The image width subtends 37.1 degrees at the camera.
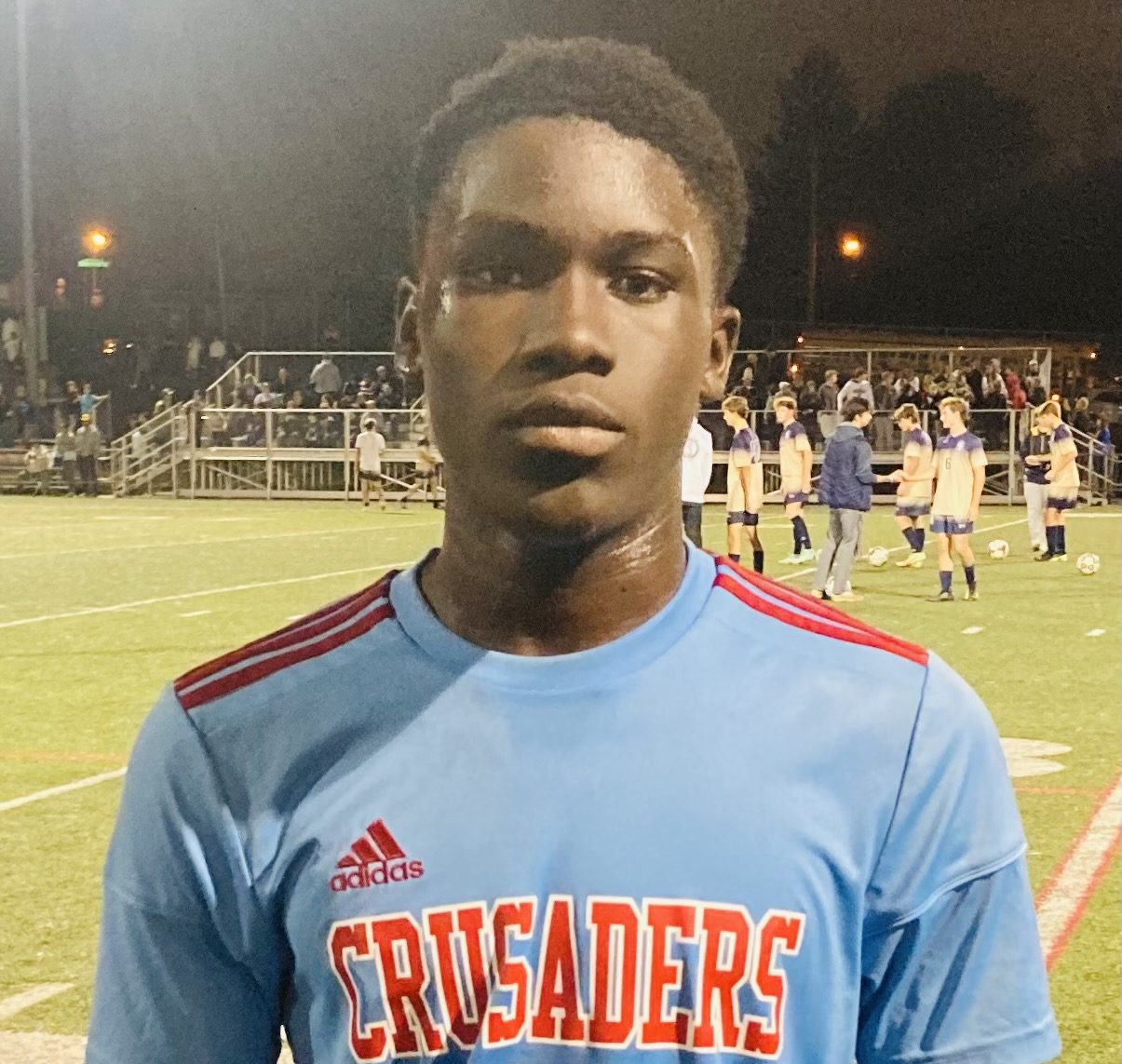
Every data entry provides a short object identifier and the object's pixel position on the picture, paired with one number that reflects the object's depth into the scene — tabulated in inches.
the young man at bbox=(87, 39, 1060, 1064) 55.9
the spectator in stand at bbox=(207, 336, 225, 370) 1631.4
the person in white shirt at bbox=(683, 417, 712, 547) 530.0
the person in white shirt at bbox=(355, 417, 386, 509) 1233.4
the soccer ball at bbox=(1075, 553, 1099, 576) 703.7
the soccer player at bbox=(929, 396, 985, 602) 585.9
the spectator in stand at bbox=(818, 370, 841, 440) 1229.7
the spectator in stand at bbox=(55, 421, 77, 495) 1425.9
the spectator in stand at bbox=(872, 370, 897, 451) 1254.3
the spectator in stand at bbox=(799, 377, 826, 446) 1284.4
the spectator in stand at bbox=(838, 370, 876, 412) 1083.3
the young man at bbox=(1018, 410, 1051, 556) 802.8
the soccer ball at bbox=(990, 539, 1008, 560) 784.3
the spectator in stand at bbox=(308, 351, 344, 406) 1429.6
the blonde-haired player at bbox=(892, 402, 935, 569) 676.1
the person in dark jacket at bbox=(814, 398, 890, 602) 572.1
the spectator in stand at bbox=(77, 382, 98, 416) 1480.1
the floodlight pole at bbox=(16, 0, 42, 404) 1465.3
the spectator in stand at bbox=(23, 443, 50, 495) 1450.5
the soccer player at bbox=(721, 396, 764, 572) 635.5
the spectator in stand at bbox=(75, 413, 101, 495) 1414.9
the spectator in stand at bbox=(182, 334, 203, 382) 1643.7
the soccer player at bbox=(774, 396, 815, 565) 694.8
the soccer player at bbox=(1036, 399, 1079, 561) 746.2
